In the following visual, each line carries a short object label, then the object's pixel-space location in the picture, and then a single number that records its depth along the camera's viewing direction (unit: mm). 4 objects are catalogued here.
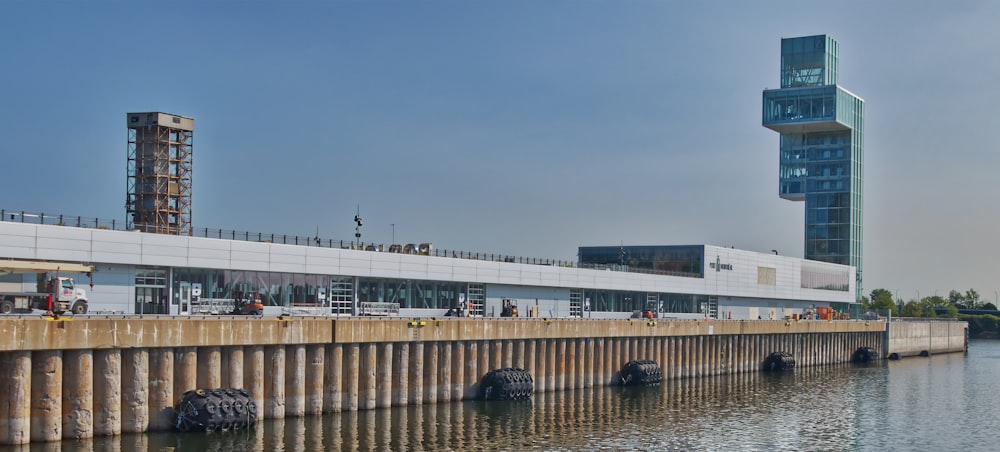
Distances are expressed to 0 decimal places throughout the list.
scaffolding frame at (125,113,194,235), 127500
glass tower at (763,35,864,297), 168375
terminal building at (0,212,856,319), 66000
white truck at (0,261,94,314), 58031
